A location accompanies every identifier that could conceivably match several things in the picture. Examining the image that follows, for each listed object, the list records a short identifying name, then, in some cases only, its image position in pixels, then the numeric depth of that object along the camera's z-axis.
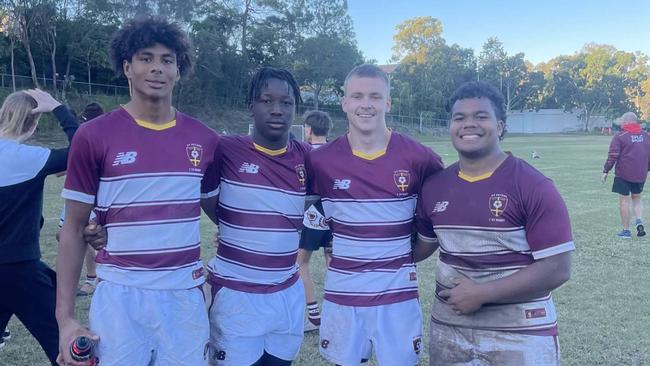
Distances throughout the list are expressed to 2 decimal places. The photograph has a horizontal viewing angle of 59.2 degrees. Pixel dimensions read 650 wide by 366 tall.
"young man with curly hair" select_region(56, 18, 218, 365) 2.74
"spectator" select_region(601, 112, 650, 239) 11.19
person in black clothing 3.84
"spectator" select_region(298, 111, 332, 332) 6.21
